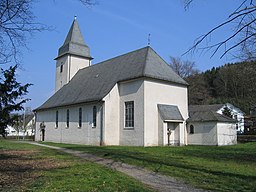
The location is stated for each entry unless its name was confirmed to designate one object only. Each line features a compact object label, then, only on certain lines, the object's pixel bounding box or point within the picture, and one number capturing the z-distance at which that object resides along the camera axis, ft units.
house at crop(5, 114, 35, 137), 273.50
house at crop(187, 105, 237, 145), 100.99
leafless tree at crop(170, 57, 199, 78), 191.72
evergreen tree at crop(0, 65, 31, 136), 47.60
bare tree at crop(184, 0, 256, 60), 23.60
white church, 86.84
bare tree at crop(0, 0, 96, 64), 30.37
